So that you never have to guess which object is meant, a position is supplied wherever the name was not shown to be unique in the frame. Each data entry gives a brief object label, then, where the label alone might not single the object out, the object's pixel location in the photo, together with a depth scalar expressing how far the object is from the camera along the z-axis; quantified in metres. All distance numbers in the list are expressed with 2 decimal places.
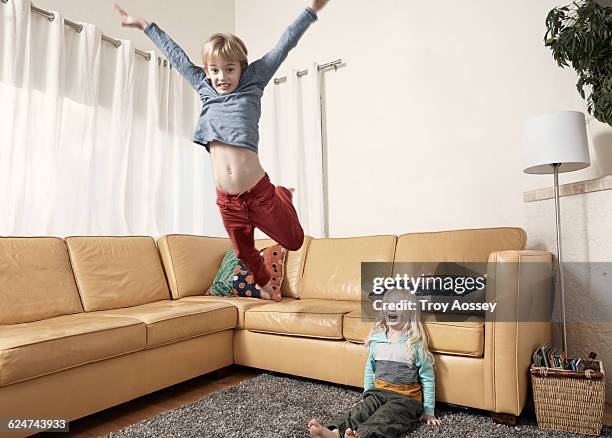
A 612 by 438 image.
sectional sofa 1.84
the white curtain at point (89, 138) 2.74
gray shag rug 1.79
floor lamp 2.20
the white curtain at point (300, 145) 3.64
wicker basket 1.76
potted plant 2.22
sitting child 1.75
